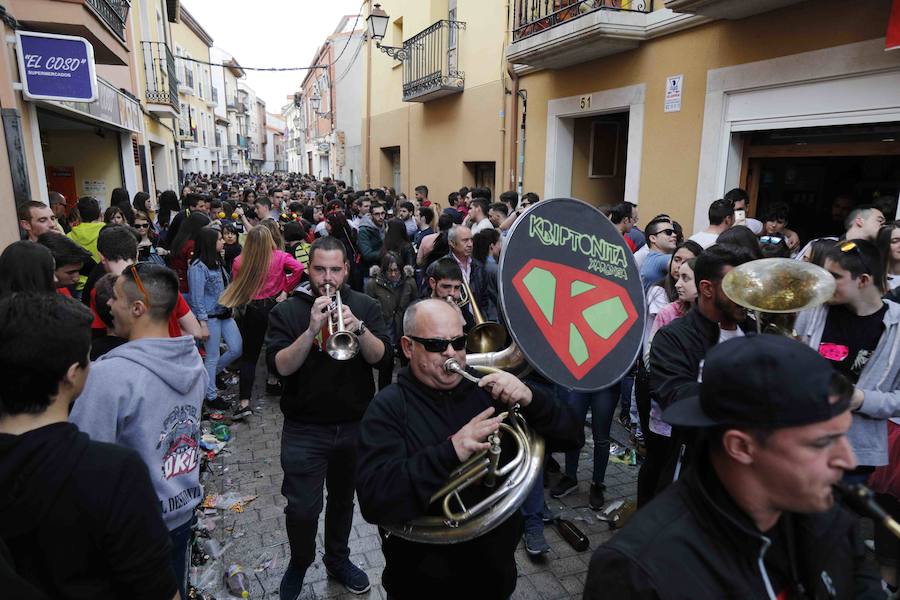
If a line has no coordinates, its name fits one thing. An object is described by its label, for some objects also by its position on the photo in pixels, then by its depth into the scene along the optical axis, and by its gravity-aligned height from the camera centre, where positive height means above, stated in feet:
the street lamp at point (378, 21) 44.98 +12.64
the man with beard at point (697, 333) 8.82 -2.39
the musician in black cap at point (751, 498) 4.11 -2.42
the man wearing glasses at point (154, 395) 7.04 -2.78
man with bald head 6.81 -3.10
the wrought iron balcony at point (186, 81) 89.56 +16.74
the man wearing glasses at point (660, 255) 16.19 -2.09
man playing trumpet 9.97 -3.87
